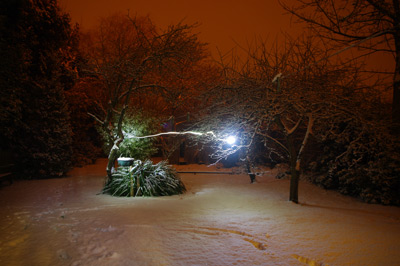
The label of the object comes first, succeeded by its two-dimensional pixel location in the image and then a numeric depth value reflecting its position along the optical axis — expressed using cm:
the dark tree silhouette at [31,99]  1086
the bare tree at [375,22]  753
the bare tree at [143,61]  911
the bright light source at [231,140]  823
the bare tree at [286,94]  676
